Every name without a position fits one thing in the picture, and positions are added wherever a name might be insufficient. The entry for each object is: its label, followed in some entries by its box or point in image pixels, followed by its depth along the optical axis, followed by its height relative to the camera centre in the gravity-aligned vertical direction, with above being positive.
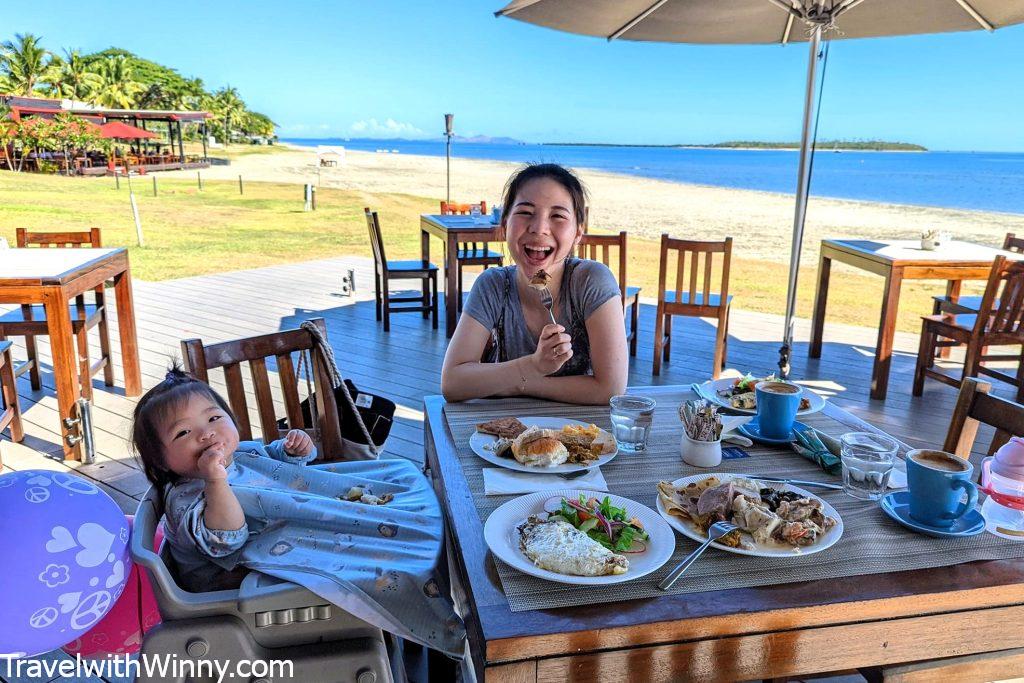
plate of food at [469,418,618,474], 1.25 -0.52
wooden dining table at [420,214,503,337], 5.14 -0.40
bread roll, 1.25 -0.50
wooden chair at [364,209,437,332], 5.21 -0.73
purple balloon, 0.98 -0.60
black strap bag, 1.81 -0.70
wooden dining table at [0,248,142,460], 2.79 -0.49
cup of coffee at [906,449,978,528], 0.99 -0.44
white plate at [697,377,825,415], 1.60 -0.52
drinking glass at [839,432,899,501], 1.13 -0.47
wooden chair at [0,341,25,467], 2.93 -1.03
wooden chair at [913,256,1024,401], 3.60 -0.76
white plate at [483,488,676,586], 0.88 -0.52
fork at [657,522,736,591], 0.87 -0.51
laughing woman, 1.67 -0.36
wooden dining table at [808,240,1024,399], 3.89 -0.42
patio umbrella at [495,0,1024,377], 3.09 +0.91
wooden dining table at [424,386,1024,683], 0.79 -0.55
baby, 1.12 -0.54
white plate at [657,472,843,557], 0.94 -0.52
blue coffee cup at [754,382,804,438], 1.38 -0.46
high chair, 0.98 -0.70
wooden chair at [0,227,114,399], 3.26 -0.76
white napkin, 1.17 -0.54
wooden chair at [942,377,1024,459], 1.41 -0.48
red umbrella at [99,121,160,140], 23.58 +1.77
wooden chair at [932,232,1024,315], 4.16 -0.68
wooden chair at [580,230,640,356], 4.39 -0.48
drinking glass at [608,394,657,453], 1.34 -0.47
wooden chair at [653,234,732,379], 4.21 -0.74
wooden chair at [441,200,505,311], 5.71 -0.61
